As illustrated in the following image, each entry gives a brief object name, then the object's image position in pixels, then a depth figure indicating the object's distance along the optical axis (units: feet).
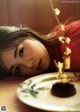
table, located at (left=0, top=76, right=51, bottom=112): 2.01
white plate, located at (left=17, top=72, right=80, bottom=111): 1.84
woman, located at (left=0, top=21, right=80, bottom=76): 2.77
